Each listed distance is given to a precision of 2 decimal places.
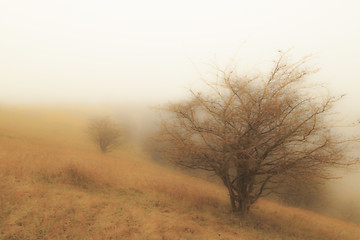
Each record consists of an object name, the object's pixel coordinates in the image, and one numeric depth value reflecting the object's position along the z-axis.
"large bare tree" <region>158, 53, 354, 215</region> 4.84
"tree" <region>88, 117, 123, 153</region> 21.97
